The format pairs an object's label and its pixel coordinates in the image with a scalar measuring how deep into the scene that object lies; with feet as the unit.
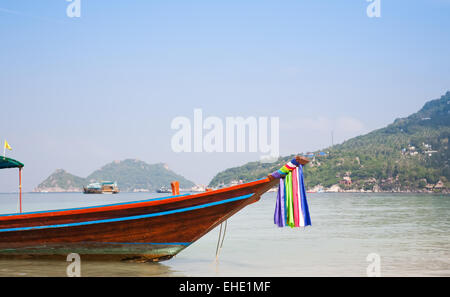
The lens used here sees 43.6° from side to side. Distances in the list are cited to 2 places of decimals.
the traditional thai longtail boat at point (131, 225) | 33.55
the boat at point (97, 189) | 397.19
